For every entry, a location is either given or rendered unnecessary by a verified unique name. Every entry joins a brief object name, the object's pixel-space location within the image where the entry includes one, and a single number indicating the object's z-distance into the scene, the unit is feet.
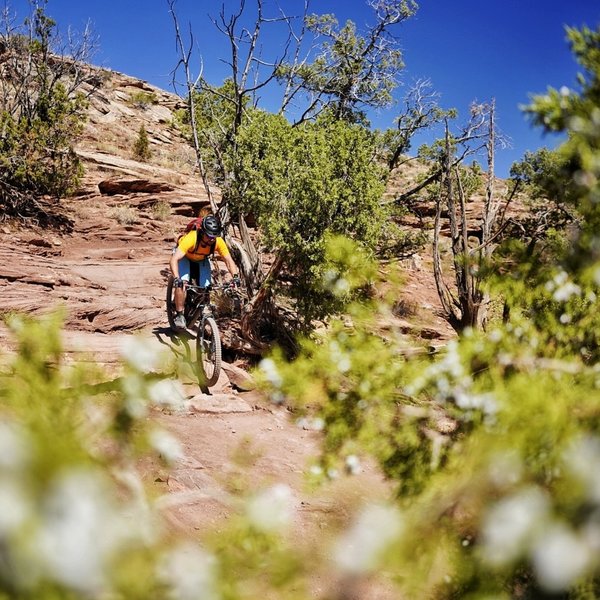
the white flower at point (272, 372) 9.28
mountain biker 21.43
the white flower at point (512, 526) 4.86
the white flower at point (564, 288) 8.46
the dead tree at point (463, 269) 23.32
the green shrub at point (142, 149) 87.69
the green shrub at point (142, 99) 116.34
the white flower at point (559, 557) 4.53
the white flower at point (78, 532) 3.59
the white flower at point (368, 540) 5.40
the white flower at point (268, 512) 6.36
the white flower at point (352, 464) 8.42
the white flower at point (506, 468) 5.53
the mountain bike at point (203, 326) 22.00
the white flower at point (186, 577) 4.59
